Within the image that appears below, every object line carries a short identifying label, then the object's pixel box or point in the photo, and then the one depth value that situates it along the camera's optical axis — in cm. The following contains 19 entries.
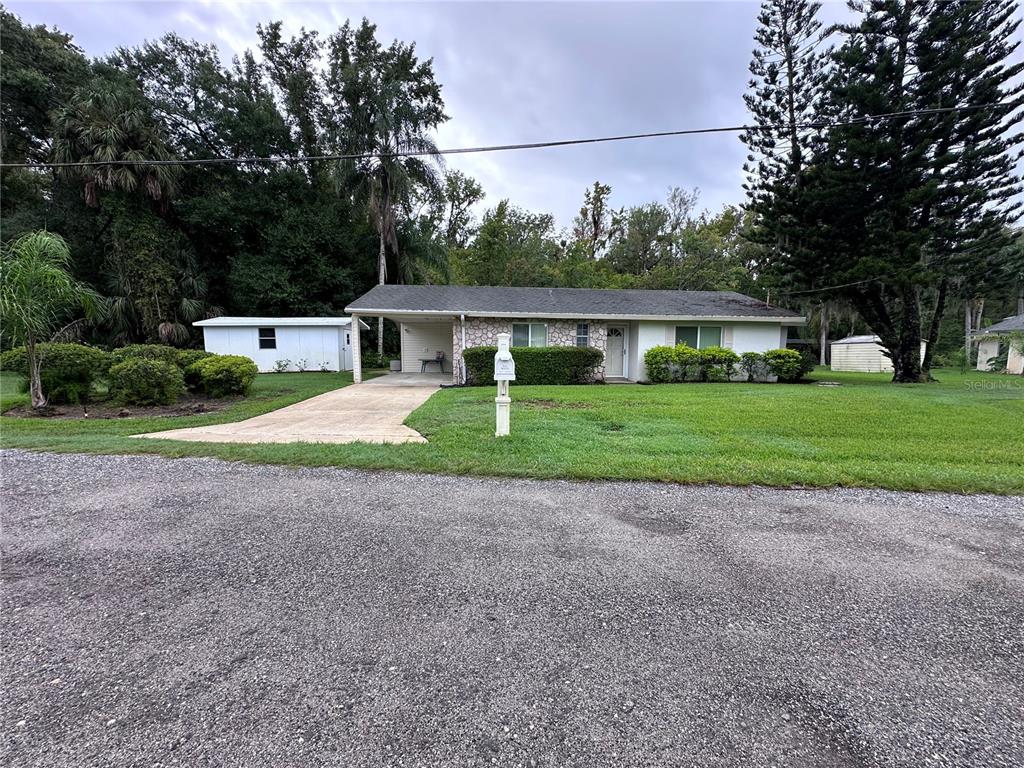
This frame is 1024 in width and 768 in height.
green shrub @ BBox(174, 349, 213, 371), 916
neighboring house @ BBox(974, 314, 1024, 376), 2009
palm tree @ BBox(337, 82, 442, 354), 1958
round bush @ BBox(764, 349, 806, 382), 1391
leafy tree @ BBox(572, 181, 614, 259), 3309
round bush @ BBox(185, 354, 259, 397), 905
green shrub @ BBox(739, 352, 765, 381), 1405
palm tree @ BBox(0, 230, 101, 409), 698
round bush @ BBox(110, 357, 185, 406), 789
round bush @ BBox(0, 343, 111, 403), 765
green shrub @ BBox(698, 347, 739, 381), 1373
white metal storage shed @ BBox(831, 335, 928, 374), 2459
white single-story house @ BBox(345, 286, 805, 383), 1359
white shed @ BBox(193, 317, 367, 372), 1770
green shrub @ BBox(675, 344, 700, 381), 1365
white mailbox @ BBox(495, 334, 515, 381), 552
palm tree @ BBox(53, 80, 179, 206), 1630
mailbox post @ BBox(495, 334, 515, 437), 552
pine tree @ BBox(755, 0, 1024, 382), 1187
